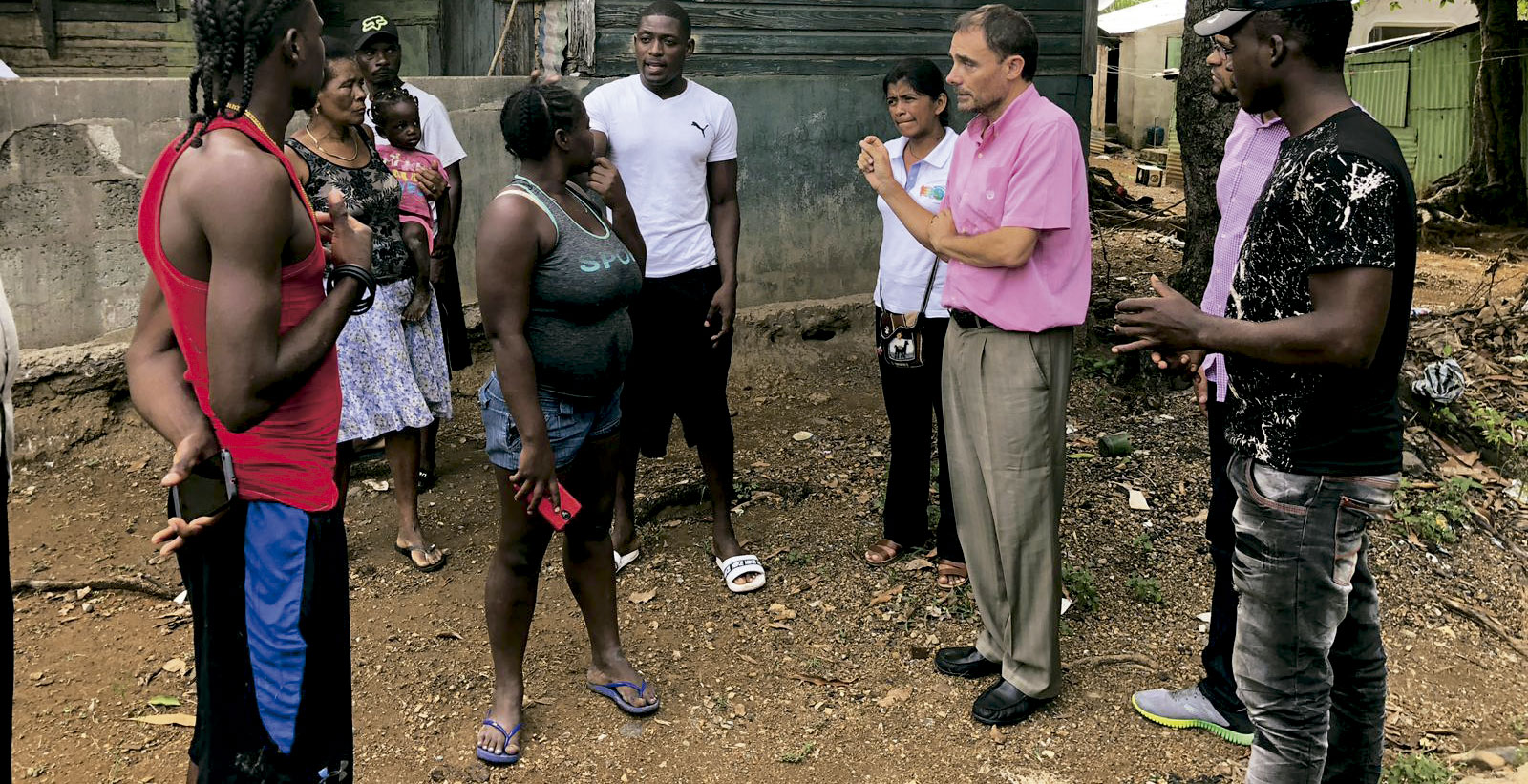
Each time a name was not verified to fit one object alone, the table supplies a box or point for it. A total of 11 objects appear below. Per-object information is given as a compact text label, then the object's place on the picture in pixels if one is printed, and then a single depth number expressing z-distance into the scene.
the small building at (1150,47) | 20.78
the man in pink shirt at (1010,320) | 3.63
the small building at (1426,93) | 14.95
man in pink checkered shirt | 3.41
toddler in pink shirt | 5.16
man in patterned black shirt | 2.60
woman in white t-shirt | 4.68
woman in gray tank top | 3.46
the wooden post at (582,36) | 6.98
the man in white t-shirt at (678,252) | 4.88
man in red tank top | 2.33
